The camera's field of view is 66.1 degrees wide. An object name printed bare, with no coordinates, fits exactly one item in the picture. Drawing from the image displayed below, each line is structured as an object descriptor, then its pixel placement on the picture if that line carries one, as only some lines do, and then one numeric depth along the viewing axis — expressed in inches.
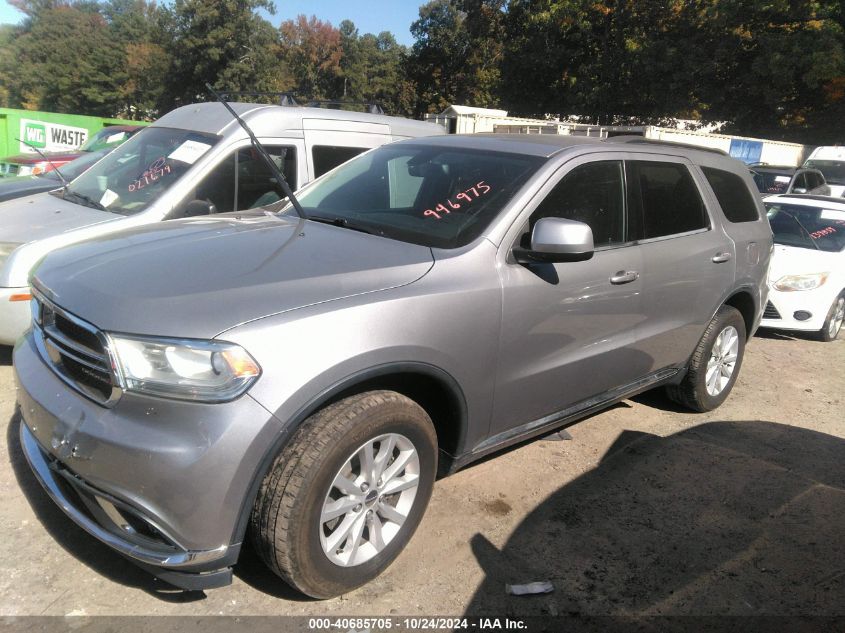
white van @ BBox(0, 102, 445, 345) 171.9
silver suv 84.2
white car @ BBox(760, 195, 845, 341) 273.9
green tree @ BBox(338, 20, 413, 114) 2428.9
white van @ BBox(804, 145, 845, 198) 689.6
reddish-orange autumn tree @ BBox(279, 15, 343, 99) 2484.0
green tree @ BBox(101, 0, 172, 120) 2219.5
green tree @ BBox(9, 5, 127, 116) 2447.1
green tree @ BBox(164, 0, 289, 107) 1851.6
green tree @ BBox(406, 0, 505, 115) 1939.0
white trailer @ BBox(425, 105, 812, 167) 710.2
